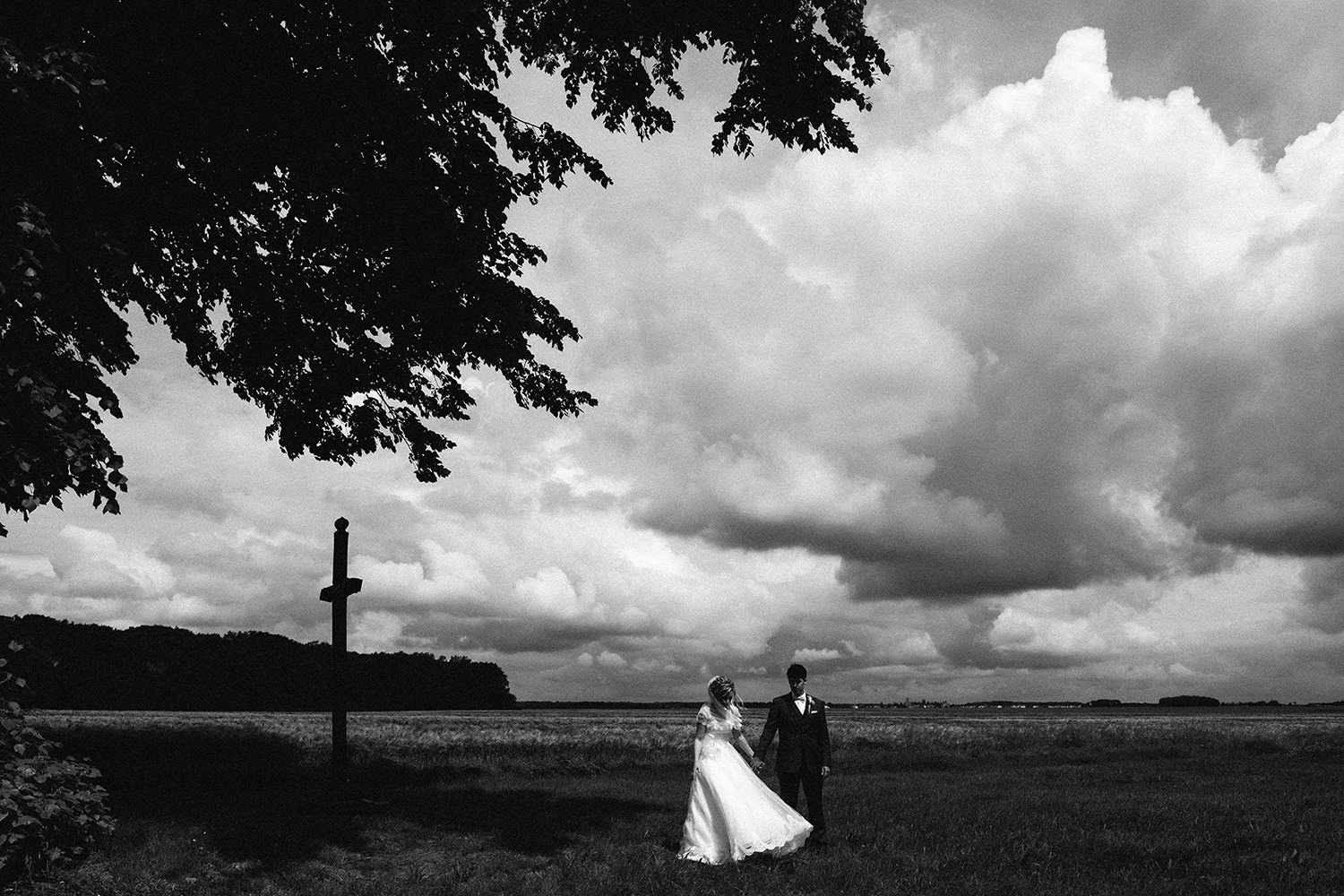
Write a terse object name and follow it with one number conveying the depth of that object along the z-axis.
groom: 12.42
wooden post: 15.70
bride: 11.30
